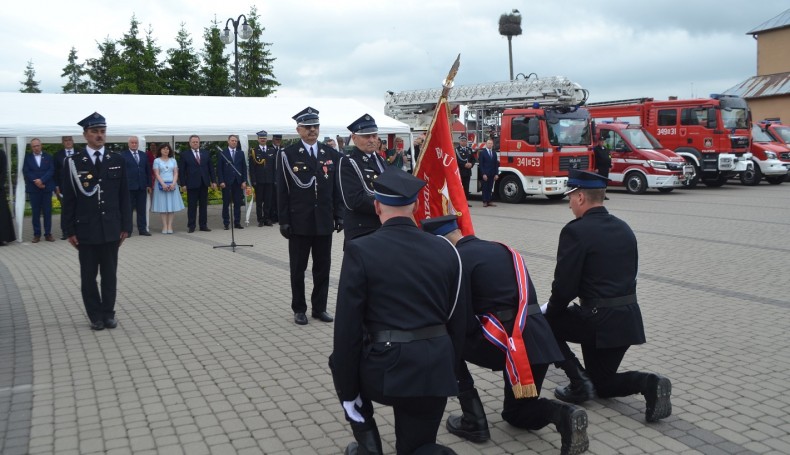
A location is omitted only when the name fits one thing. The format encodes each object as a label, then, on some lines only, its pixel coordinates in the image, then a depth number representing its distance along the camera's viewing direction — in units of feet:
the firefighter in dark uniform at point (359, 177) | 22.26
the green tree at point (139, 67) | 135.89
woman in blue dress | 52.16
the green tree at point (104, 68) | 159.43
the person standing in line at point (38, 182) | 47.42
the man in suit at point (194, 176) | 52.95
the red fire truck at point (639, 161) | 77.05
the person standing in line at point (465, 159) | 70.79
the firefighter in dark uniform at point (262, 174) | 55.26
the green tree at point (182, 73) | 139.13
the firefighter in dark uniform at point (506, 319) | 13.58
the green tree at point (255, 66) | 156.87
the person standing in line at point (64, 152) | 46.91
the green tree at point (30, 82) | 226.17
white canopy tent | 48.19
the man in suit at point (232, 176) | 54.24
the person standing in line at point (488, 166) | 67.87
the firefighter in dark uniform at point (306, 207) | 24.67
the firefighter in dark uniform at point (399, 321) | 11.11
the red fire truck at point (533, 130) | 68.28
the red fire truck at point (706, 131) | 82.17
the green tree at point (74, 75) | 186.78
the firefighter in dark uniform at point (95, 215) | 23.82
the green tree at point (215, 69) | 142.92
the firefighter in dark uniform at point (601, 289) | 15.48
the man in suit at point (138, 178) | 50.70
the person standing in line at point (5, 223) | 33.37
